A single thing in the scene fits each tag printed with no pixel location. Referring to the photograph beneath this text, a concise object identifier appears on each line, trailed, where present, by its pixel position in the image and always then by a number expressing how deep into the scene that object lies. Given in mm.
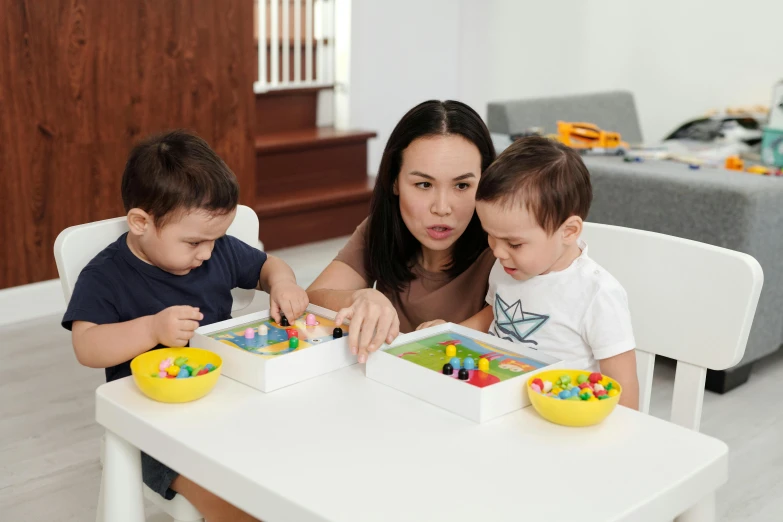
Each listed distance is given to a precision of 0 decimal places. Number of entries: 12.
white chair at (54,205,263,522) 1383
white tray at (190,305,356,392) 1073
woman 1466
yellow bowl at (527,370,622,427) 958
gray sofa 2467
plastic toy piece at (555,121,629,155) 3036
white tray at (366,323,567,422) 997
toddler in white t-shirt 1246
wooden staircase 4090
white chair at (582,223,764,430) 1216
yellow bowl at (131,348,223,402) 1017
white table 819
